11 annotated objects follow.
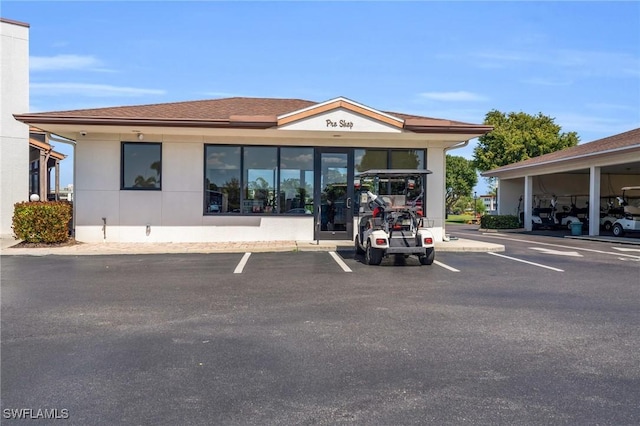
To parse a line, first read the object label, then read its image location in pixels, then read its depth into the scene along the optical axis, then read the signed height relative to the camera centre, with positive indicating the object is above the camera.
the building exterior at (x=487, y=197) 73.45 +1.25
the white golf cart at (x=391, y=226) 10.16 -0.44
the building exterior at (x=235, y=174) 14.12 +0.82
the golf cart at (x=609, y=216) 25.25 -0.46
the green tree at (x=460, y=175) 59.50 +3.59
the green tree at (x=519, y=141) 39.78 +5.25
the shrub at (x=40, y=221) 12.92 -0.55
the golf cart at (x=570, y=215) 27.59 -0.47
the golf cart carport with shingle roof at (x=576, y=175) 19.70 +1.71
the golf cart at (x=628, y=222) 20.12 -0.60
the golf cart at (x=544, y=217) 27.02 -0.57
